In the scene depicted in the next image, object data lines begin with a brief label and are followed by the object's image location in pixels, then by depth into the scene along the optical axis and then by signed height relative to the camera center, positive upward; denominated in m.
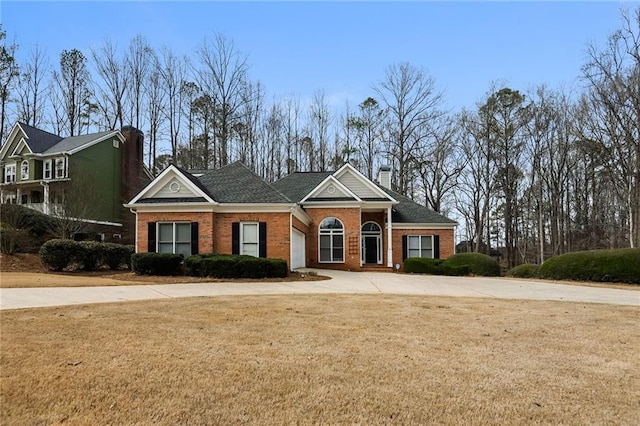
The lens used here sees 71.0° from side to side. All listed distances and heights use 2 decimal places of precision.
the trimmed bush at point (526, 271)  20.44 -1.40
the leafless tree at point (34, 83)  34.81 +12.82
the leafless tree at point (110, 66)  35.16 +14.11
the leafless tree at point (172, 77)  35.81 +13.38
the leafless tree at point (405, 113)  37.66 +10.83
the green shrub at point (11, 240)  19.95 +0.31
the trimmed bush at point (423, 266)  22.25 -1.19
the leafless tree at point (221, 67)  34.75 +13.72
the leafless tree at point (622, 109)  24.00 +7.22
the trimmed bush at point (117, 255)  18.58 -0.39
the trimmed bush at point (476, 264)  21.73 -1.09
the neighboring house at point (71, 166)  32.19 +6.02
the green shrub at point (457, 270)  21.67 -1.38
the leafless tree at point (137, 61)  35.38 +14.59
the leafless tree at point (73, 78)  36.16 +13.57
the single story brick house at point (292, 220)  19.27 +1.17
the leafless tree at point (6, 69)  31.09 +12.62
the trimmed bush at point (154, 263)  16.41 -0.67
